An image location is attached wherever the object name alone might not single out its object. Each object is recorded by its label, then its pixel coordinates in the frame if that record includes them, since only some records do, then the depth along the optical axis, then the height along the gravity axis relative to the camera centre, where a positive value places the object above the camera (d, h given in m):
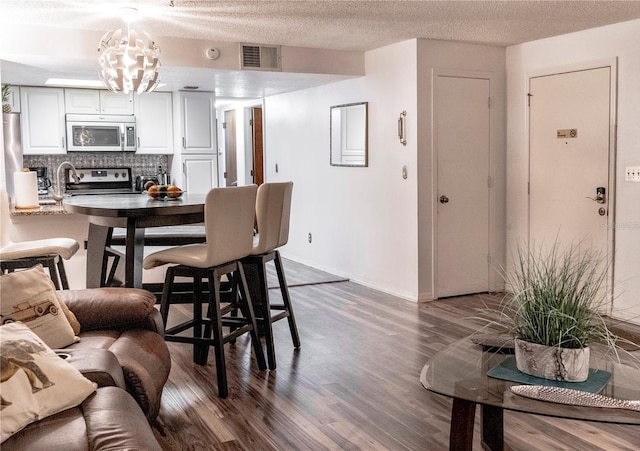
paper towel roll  4.83 -0.09
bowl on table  4.53 -0.12
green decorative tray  2.29 -0.74
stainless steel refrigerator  7.28 +0.34
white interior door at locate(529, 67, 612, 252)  5.33 +0.10
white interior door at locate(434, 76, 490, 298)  5.91 -0.12
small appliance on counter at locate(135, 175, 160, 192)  8.48 -0.08
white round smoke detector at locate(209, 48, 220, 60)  5.80 +1.05
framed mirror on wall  6.58 +0.38
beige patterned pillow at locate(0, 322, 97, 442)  1.91 -0.62
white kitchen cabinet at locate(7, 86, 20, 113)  7.41 +0.87
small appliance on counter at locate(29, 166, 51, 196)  7.80 -0.03
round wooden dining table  3.79 -0.23
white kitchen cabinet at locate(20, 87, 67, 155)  7.56 +0.64
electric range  8.12 -0.07
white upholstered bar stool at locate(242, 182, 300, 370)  4.12 -0.46
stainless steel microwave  7.82 +0.51
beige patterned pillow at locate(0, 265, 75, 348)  2.62 -0.52
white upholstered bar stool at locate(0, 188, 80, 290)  4.12 -0.47
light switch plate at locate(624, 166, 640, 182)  5.04 -0.05
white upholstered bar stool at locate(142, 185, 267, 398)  3.61 -0.48
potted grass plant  2.32 -0.56
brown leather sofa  1.86 -0.72
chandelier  4.13 +0.71
